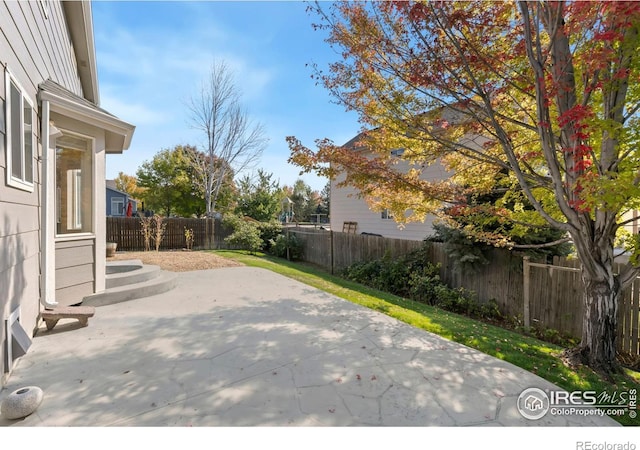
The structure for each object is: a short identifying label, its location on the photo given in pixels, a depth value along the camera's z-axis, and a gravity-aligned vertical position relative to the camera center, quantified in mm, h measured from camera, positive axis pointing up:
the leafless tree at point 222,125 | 18688 +6177
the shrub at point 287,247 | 14586 -1140
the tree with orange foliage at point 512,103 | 3426 +1720
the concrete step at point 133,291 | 5004 -1231
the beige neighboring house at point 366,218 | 12719 +253
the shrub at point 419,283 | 7547 -1718
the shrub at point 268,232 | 15727 -471
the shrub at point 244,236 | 14805 -637
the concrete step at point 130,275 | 5633 -1034
